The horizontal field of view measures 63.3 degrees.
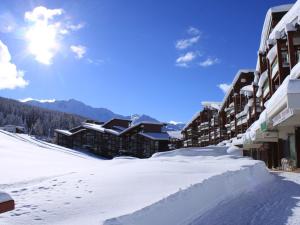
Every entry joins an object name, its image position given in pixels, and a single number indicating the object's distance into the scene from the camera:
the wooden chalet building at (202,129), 47.86
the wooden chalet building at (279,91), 12.91
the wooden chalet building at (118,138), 44.21
